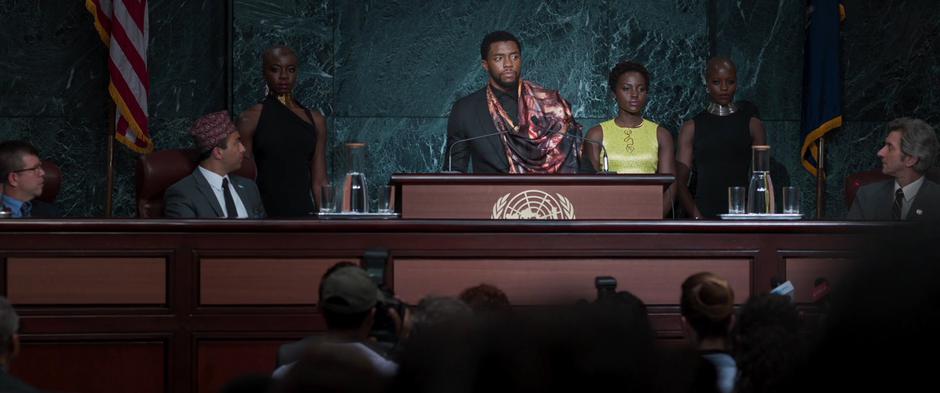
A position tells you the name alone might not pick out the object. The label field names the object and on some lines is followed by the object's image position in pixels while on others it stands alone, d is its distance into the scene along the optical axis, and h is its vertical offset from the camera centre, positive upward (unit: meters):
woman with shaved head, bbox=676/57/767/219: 15.17 +0.28
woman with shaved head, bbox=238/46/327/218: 14.59 +0.28
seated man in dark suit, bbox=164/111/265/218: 11.34 +0.00
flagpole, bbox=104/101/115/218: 16.12 +0.10
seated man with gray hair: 11.30 +0.12
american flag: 15.84 +0.84
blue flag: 16.77 +0.83
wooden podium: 11.34 -0.04
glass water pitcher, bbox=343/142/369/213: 11.12 +0.02
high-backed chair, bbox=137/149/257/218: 12.06 +0.06
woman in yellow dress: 14.01 +0.34
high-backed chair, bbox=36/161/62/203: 12.97 +0.01
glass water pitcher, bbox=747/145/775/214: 11.00 -0.02
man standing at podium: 13.36 +0.37
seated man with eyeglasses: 11.34 +0.04
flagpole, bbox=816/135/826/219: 16.42 +0.03
